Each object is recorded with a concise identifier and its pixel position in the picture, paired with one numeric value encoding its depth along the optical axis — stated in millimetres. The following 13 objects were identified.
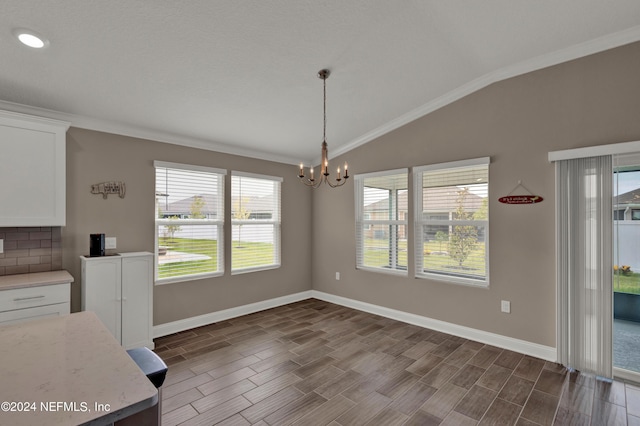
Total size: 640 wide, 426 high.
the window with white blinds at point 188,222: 4031
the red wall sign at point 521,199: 3367
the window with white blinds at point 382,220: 4559
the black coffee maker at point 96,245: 3350
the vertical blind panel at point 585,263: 2900
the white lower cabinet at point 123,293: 3186
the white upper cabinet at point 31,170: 2768
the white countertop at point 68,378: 843
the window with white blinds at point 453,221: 3805
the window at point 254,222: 4777
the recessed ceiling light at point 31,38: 2225
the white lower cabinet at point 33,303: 2562
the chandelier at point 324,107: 3010
